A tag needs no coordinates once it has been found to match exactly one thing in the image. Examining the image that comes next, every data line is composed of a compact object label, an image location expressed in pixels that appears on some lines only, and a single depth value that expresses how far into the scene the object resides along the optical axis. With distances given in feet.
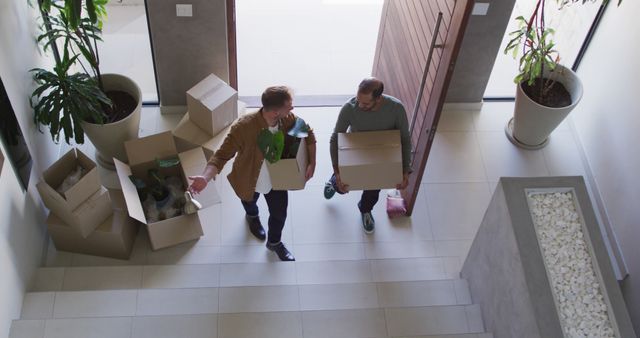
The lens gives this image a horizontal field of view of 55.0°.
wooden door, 11.16
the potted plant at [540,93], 14.60
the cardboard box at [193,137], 14.34
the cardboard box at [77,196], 11.79
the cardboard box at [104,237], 12.42
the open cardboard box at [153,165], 12.62
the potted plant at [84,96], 12.35
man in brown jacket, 10.27
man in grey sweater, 10.86
